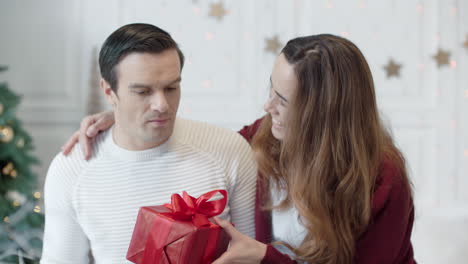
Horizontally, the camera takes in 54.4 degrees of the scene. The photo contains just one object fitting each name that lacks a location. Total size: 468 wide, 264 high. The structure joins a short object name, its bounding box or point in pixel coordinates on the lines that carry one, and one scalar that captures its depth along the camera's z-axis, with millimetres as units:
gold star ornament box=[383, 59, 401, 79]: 2860
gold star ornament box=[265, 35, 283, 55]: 2871
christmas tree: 2240
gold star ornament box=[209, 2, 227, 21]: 2887
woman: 1303
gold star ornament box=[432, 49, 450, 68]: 2842
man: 1254
